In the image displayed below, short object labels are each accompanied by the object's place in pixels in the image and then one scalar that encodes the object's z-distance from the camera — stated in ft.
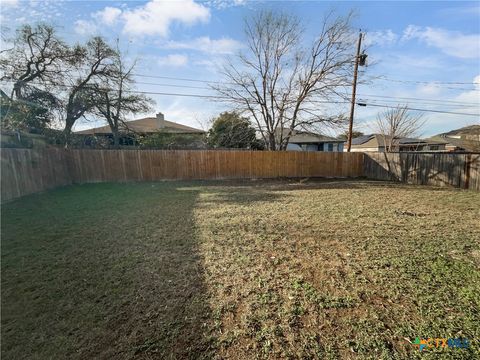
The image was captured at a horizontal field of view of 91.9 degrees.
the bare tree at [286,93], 40.65
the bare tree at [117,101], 43.75
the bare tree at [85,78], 39.42
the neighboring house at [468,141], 55.06
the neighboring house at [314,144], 81.35
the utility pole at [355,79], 37.50
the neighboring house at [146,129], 56.35
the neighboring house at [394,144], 81.35
